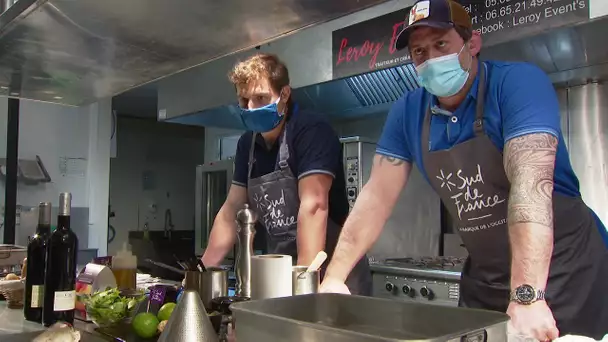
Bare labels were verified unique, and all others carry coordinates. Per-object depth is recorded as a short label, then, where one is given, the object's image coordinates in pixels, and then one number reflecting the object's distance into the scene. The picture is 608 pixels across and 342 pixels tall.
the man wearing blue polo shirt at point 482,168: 1.20
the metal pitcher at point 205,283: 1.18
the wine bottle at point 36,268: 1.37
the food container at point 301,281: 1.05
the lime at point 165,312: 1.14
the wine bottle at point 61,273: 1.26
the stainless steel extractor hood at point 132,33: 1.36
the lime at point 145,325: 1.09
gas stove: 2.49
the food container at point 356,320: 0.60
